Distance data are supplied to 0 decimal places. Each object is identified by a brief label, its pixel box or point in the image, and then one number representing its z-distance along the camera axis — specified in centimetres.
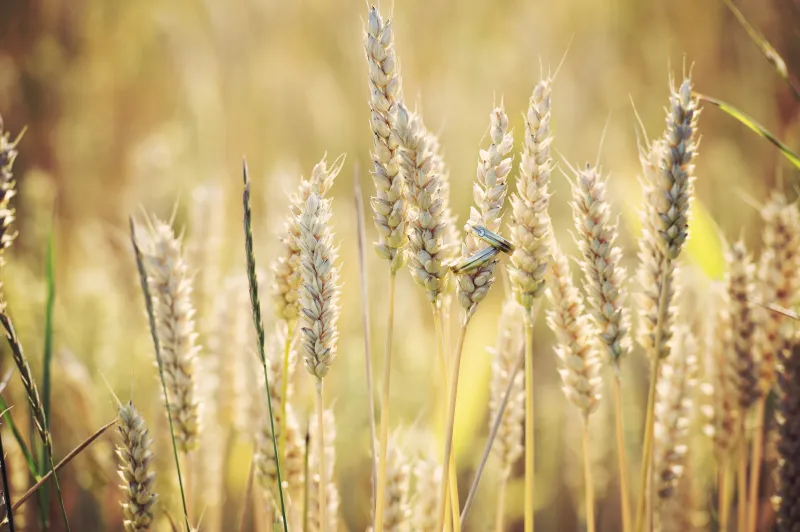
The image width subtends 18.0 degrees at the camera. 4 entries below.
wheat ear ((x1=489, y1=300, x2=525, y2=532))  122
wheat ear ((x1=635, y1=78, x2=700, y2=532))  112
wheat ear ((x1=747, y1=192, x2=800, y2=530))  126
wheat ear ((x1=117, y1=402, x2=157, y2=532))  114
